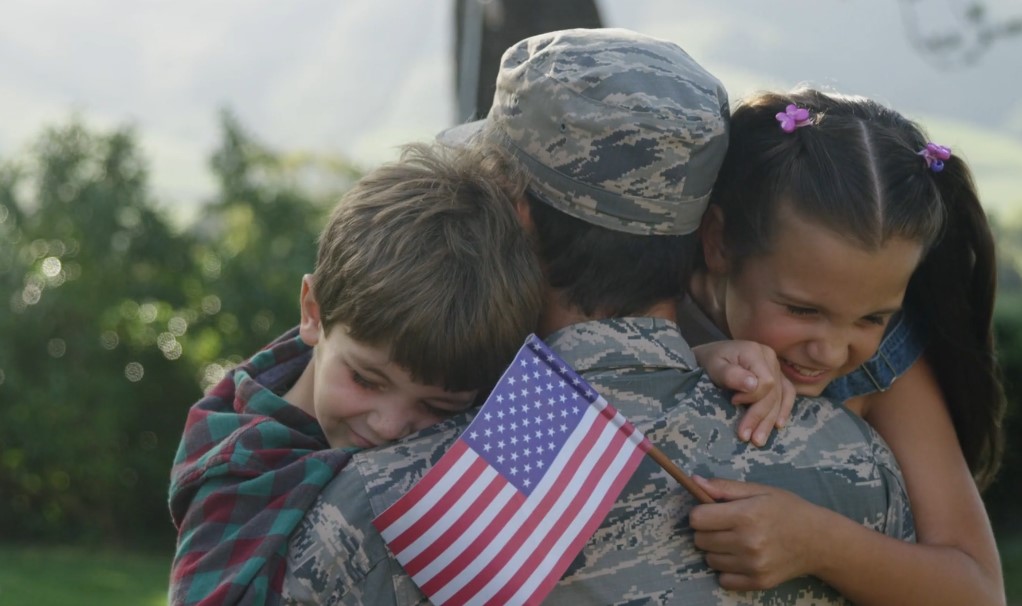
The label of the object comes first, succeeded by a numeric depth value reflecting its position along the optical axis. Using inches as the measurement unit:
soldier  181.0
